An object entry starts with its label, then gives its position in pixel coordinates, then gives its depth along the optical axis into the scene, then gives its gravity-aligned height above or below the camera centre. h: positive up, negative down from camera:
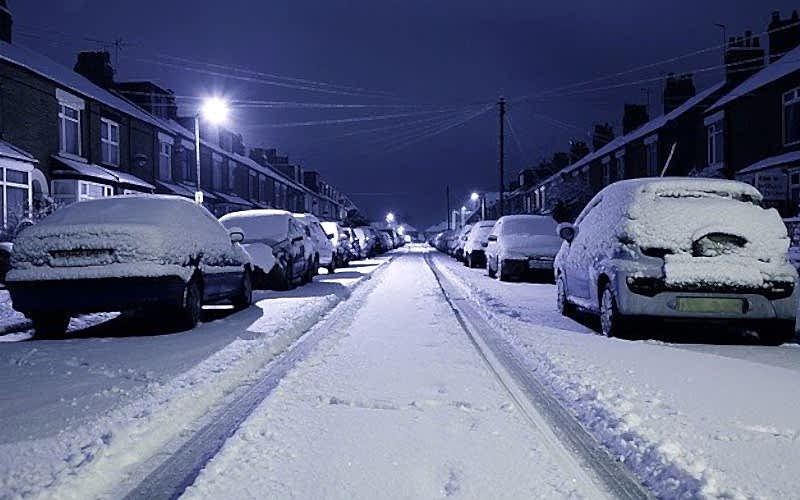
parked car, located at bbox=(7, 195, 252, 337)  7.27 -0.20
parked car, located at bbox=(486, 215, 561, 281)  16.64 -0.12
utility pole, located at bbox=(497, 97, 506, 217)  38.10 +5.49
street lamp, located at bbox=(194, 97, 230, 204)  27.00 +5.42
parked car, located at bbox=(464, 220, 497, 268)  24.50 -0.01
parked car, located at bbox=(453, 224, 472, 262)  30.51 +0.04
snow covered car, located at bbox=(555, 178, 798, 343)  7.02 -0.21
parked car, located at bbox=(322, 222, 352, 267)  23.23 +0.05
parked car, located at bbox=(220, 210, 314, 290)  13.82 +0.00
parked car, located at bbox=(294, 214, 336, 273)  19.84 +0.08
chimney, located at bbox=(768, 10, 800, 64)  28.47 +8.60
